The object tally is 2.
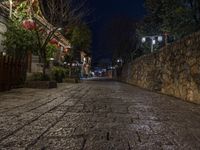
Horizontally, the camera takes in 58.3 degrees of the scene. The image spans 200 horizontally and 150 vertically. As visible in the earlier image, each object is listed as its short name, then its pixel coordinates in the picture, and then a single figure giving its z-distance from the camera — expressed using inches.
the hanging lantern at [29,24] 313.5
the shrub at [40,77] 358.3
